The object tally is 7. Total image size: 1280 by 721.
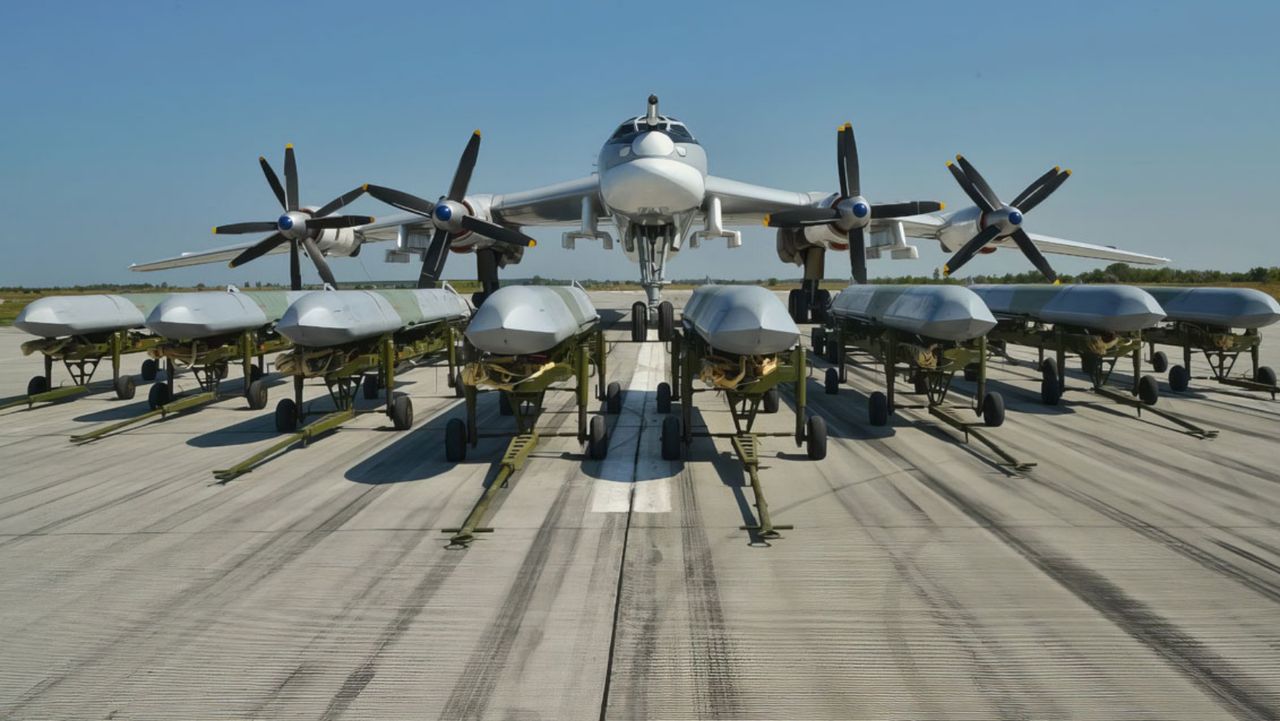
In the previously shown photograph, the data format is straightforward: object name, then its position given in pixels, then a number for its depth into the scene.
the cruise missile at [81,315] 13.41
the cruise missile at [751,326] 8.22
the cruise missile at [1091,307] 12.18
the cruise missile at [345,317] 9.99
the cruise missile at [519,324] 8.32
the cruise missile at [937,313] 10.35
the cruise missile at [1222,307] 13.45
